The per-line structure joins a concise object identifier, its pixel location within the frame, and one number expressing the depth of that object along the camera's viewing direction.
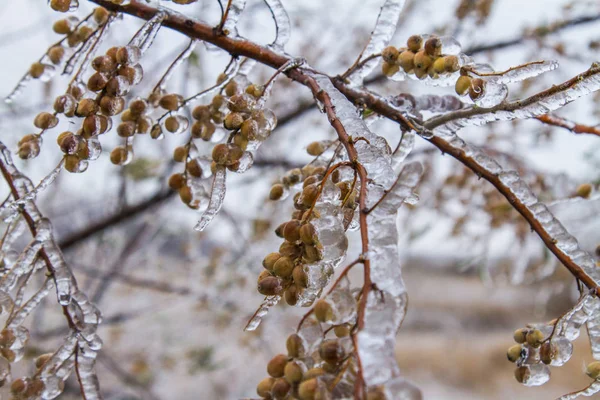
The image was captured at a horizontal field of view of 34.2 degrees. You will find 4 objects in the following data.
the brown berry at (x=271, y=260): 0.39
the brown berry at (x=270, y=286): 0.39
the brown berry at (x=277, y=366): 0.37
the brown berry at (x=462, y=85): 0.42
